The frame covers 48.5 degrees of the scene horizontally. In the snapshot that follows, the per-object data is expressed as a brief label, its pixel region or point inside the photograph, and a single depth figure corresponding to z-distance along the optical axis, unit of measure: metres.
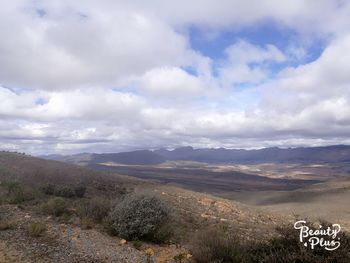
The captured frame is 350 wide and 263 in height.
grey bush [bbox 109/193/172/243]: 12.17
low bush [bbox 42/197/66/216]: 14.66
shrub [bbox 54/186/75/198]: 19.83
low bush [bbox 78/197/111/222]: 14.16
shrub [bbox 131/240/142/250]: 11.40
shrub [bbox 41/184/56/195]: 20.12
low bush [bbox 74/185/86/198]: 20.77
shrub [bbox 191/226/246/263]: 9.23
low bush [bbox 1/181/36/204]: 16.56
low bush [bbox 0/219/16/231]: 12.31
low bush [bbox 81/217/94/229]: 13.00
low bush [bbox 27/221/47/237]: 11.73
